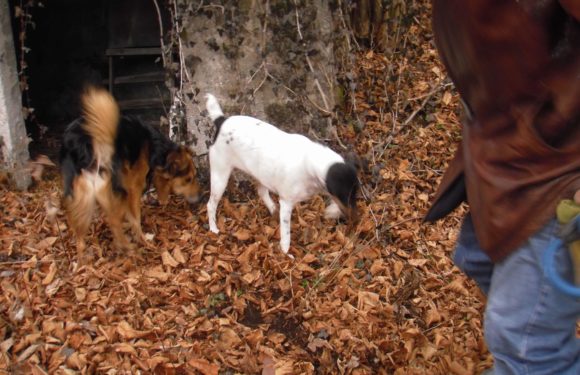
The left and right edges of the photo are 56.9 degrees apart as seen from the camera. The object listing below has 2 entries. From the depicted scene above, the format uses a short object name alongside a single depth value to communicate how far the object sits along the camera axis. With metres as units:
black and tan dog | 3.72
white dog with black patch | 3.41
